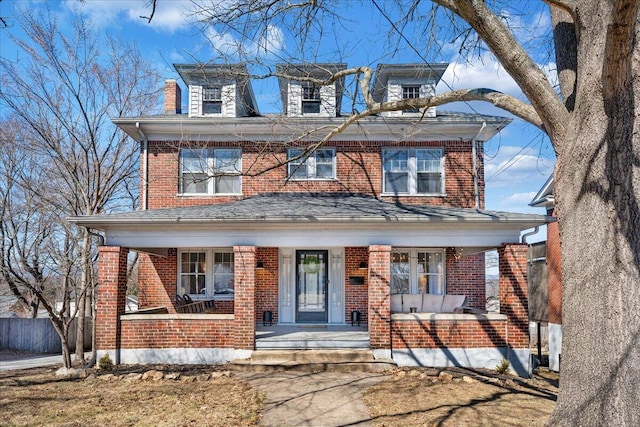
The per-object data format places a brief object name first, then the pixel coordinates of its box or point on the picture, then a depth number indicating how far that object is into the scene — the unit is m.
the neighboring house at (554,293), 11.42
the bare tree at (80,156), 11.52
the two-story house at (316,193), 11.61
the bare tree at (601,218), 3.96
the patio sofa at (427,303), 11.73
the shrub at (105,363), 9.94
